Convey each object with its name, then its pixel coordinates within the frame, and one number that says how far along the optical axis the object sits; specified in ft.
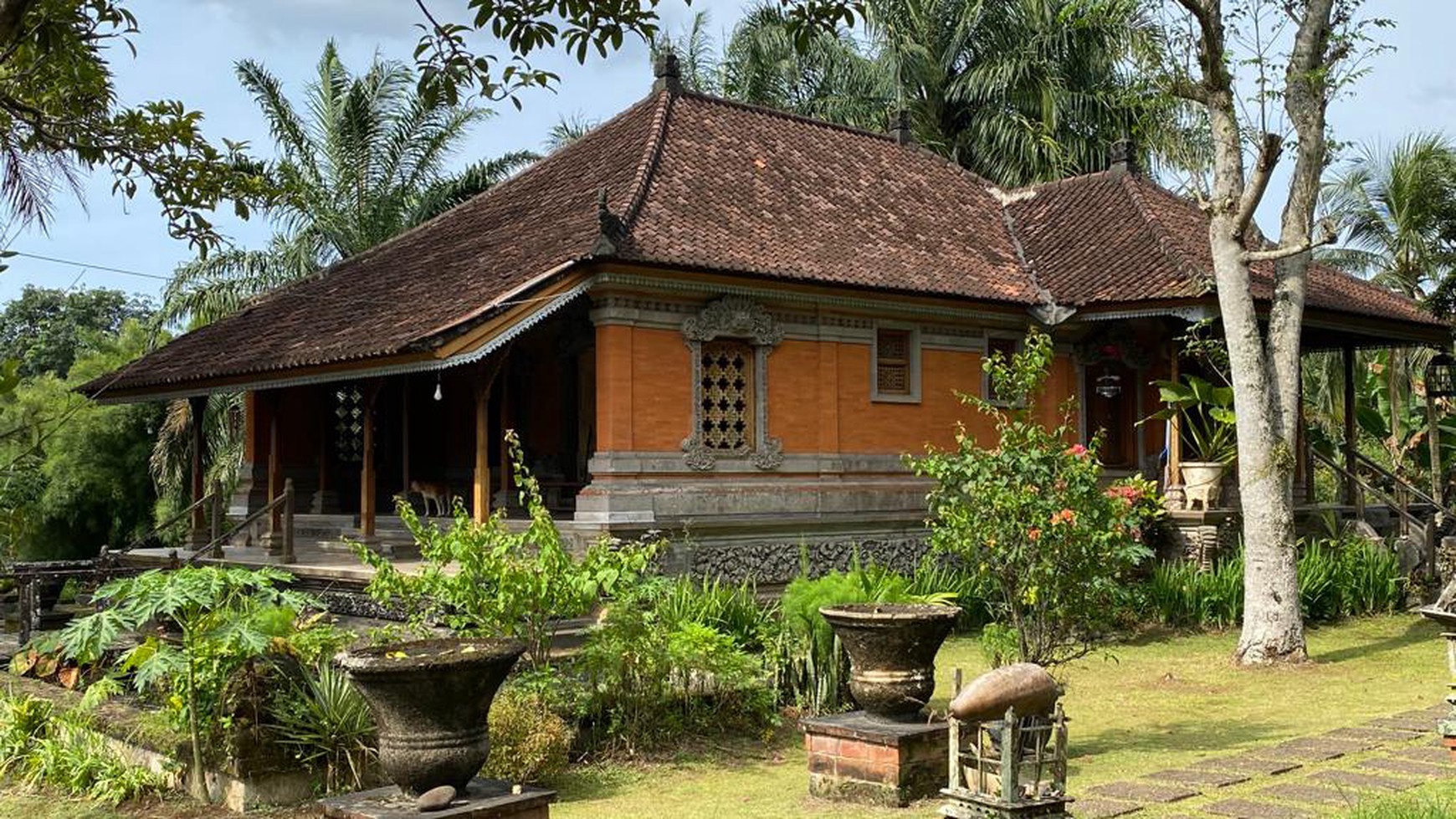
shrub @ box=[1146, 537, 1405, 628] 50.85
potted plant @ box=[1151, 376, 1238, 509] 53.21
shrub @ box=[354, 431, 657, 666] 28.07
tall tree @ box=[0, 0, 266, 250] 27.35
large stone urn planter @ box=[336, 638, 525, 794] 20.45
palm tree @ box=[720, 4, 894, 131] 103.14
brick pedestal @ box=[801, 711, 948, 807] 25.14
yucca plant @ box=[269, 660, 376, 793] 26.23
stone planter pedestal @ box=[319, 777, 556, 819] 19.94
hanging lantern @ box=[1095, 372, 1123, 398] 58.13
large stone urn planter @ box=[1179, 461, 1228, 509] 54.49
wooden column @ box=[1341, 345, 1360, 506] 64.28
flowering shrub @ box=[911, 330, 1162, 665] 30.50
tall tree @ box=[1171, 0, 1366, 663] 43.04
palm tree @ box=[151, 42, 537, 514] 85.15
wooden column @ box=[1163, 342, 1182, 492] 55.83
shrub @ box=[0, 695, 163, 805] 27.07
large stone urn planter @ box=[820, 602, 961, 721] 26.05
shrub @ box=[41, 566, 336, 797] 25.44
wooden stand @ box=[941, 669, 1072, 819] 20.26
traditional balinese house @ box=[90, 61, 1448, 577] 46.85
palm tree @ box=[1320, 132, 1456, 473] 83.41
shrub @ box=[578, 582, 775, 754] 30.01
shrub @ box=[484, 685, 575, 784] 26.48
